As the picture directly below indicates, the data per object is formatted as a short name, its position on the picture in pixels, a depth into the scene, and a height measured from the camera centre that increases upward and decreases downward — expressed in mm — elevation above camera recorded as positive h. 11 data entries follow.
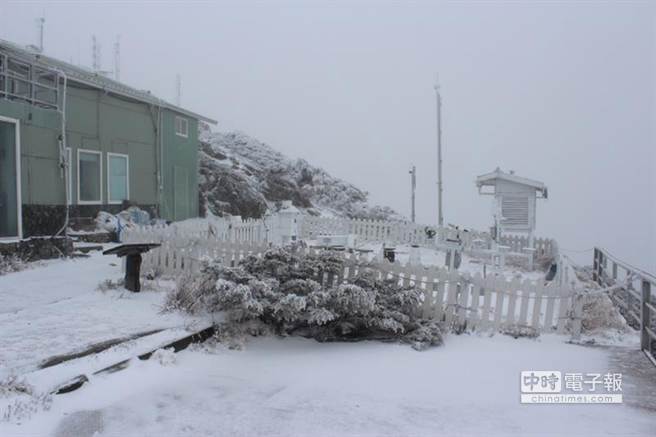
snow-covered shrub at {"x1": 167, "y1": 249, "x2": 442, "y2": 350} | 5879 -1143
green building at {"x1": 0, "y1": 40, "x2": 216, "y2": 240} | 10531 +1534
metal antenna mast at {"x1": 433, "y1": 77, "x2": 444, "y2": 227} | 20781 +2421
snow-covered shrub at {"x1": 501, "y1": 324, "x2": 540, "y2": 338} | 6520 -1612
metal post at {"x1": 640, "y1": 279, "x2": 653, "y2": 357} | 6020 -1337
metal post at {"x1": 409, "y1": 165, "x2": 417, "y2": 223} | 33753 +1784
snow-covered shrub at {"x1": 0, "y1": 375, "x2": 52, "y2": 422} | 3631 -1498
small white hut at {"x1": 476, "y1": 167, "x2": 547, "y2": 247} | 13289 +130
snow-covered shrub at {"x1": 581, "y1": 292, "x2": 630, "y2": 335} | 6730 -1500
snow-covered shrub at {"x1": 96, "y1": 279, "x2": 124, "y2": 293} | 7688 -1254
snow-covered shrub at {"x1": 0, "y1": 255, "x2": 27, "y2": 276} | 9152 -1128
